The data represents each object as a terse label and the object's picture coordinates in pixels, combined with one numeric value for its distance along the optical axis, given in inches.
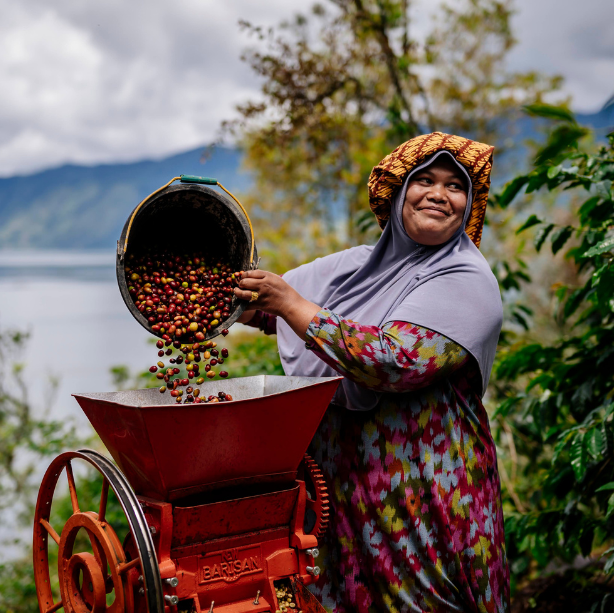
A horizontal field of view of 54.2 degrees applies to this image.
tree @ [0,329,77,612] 172.2
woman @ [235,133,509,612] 62.4
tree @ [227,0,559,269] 158.9
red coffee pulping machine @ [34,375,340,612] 53.6
